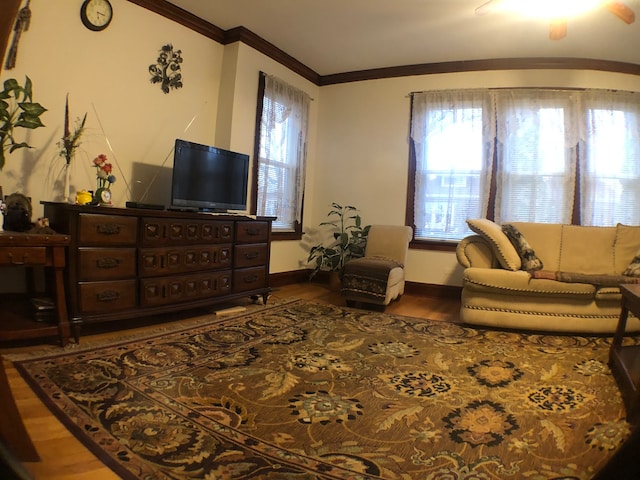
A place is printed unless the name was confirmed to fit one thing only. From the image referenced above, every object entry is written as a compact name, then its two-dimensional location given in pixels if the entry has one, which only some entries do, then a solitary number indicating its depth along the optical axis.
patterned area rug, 1.31
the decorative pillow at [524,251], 3.28
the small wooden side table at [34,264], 2.05
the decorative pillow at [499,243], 3.18
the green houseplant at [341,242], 4.59
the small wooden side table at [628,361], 1.64
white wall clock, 2.85
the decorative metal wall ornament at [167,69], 3.38
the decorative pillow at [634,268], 3.13
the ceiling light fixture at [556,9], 2.62
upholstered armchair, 3.49
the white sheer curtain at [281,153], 4.27
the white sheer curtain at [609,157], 4.12
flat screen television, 3.00
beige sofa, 3.00
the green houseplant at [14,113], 2.21
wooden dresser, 2.31
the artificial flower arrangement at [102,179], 2.60
